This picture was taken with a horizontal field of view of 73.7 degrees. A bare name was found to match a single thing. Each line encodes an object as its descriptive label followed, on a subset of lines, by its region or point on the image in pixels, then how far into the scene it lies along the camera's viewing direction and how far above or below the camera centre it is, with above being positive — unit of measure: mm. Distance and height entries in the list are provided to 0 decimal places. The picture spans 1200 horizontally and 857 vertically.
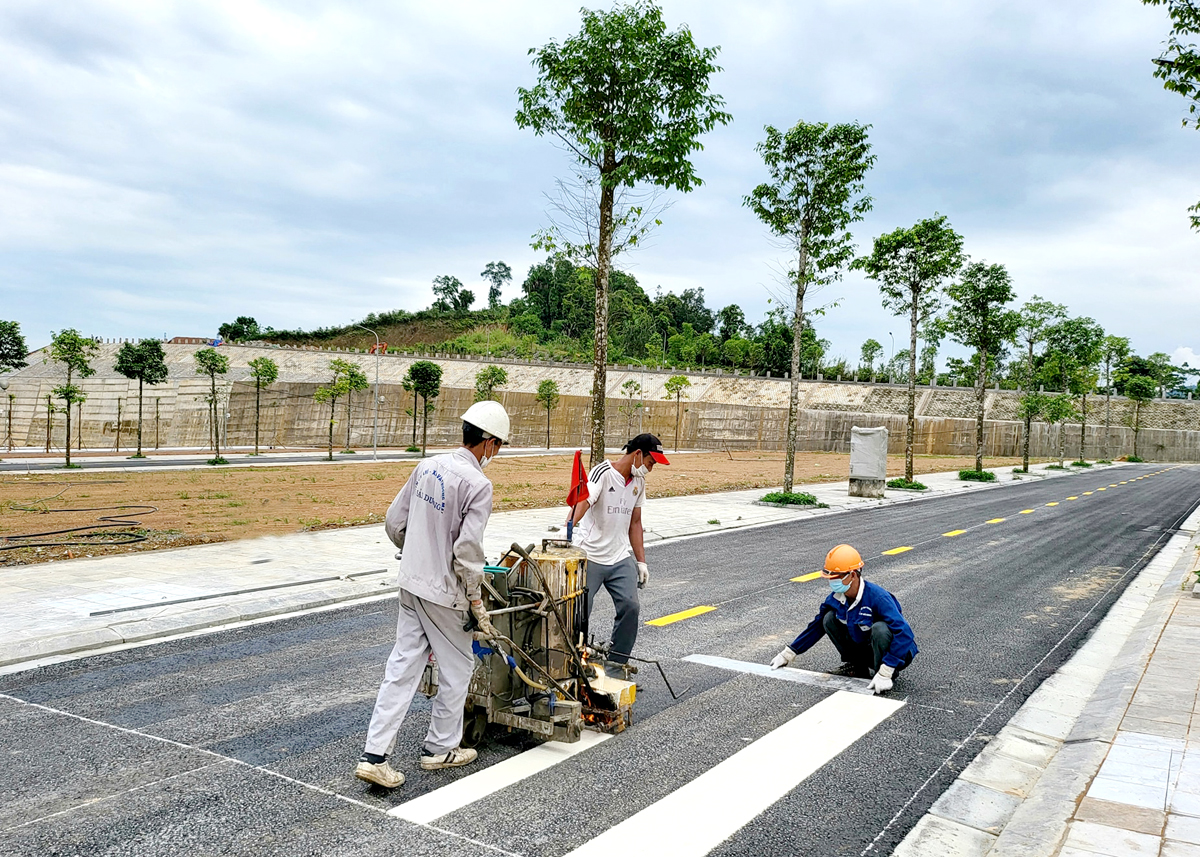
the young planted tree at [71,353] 33550 +973
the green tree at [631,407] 63444 -650
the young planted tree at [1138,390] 62625 +2297
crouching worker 6066 -1714
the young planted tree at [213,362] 43912 +1121
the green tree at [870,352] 100875 +7134
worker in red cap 5770 -1022
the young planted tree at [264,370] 48562 +870
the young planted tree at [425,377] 48531 +798
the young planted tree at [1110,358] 62719 +5084
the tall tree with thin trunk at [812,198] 21953 +5851
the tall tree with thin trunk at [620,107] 14133 +5362
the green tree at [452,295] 163375 +19863
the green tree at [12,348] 34469 +1145
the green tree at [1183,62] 9820 +4424
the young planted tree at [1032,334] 40531 +4209
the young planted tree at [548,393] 58156 +173
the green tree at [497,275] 171375 +25432
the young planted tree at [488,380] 54984 +956
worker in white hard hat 4070 -1020
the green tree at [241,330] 136625 +9255
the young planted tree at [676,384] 63875 +1356
